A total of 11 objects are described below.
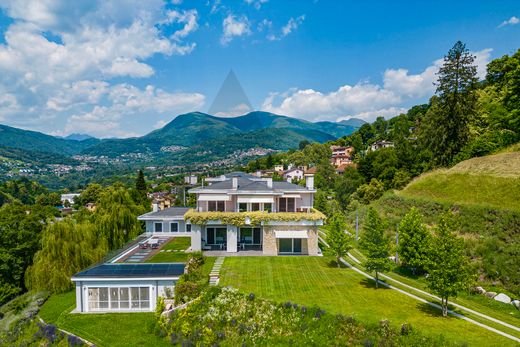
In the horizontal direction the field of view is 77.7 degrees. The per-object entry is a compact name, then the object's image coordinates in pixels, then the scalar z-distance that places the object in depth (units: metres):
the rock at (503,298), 18.55
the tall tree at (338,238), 24.69
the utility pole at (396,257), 26.59
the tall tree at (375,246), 20.02
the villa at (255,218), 28.28
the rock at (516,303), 17.96
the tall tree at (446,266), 15.40
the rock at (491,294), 19.27
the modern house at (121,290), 19.62
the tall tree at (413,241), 22.56
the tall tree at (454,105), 40.03
